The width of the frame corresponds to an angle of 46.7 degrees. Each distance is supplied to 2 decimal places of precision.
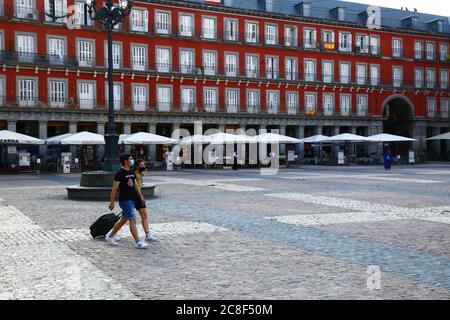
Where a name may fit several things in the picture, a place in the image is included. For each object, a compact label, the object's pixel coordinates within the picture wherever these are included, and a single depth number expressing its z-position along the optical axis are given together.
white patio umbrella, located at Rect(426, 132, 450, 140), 43.19
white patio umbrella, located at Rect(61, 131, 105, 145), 30.41
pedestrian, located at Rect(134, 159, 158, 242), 8.36
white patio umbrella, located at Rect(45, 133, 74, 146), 31.19
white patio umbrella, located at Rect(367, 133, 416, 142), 39.38
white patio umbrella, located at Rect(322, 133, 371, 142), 38.09
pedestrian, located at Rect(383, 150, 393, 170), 32.62
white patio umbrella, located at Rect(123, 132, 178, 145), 32.53
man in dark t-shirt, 8.12
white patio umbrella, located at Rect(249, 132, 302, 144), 35.59
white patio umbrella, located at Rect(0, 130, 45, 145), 28.96
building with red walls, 38.28
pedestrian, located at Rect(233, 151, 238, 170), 34.69
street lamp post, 15.40
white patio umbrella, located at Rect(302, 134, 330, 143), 40.44
